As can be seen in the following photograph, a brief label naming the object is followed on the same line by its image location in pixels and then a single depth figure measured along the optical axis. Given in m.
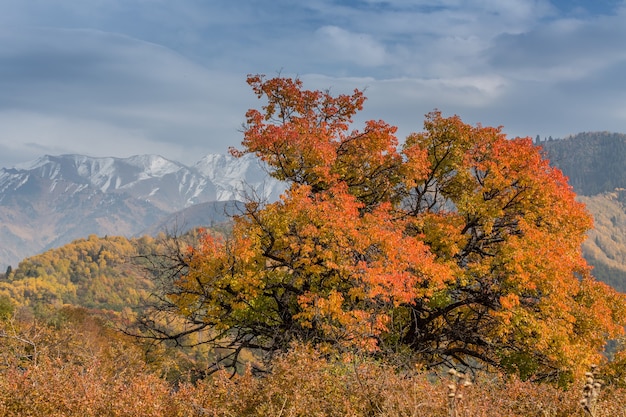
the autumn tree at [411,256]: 37.94
